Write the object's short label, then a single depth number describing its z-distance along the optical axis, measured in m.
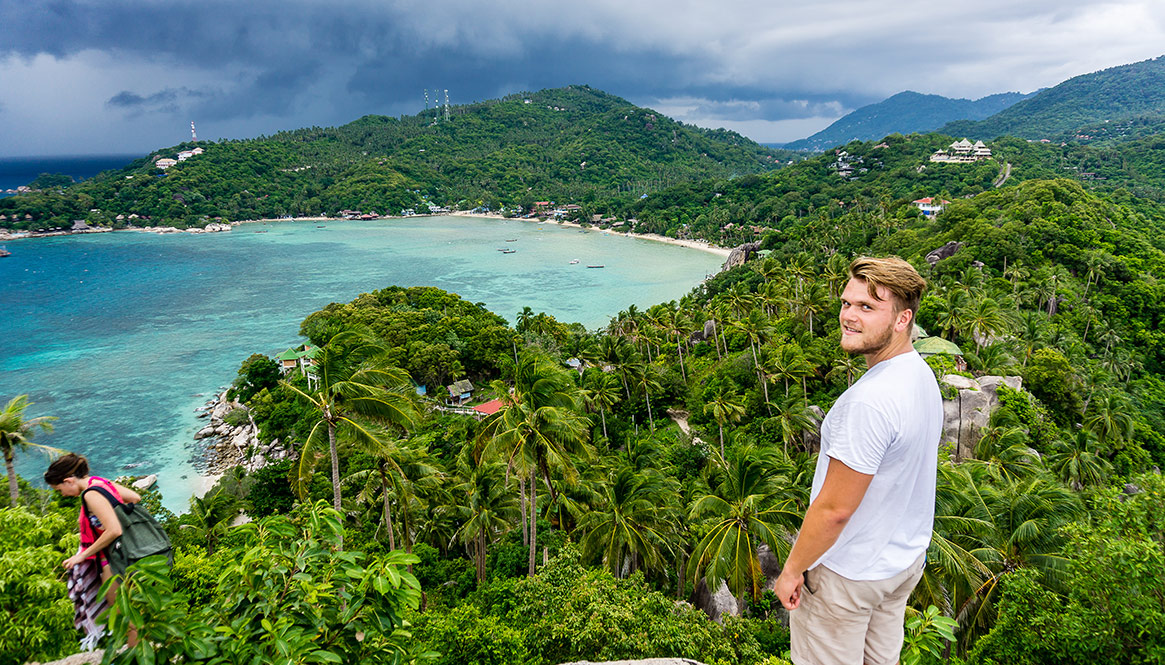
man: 2.12
